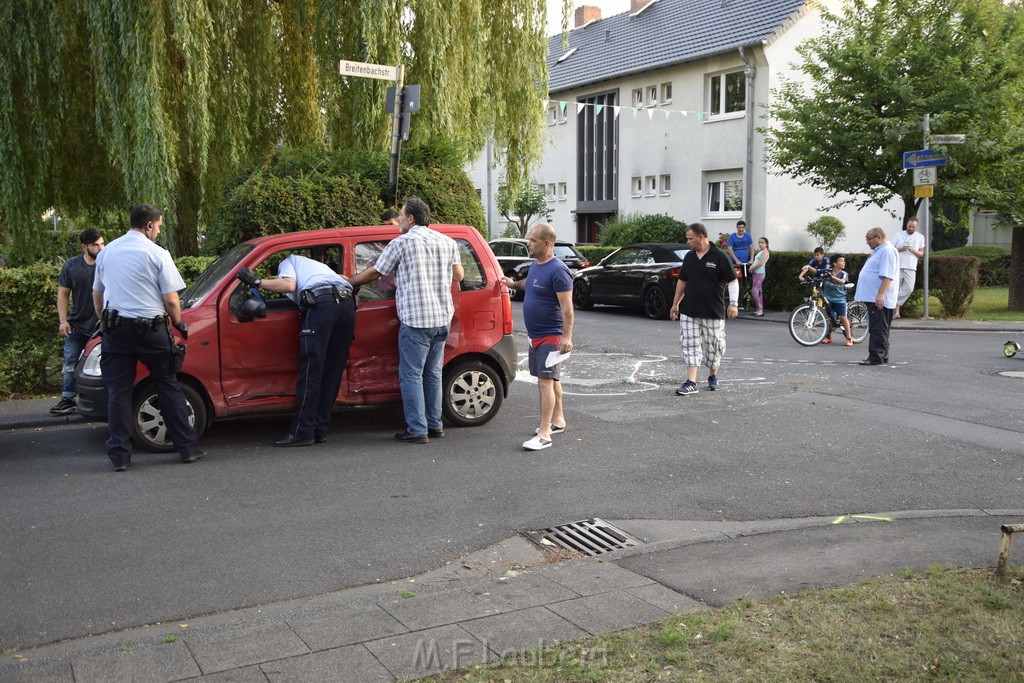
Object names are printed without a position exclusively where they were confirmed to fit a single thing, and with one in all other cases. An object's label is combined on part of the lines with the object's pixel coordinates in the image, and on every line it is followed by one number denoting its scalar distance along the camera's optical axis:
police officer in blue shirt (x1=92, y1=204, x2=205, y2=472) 7.12
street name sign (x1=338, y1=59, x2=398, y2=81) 10.92
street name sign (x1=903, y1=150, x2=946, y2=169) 18.33
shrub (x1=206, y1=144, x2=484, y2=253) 11.66
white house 28.47
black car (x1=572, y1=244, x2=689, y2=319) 20.22
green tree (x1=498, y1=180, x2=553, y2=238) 37.59
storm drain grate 5.46
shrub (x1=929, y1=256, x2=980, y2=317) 19.50
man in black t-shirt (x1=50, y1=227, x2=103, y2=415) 9.52
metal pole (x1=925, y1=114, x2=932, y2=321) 19.02
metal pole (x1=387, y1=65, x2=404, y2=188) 11.18
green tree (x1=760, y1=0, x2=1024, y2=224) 20.14
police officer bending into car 7.78
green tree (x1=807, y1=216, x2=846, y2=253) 28.48
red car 7.87
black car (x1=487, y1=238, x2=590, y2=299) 24.92
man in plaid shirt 7.96
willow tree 11.89
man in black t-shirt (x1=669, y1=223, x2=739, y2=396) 10.62
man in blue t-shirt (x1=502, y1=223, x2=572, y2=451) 7.90
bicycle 15.53
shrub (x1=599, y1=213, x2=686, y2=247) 30.52
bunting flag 29.14
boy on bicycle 15.48
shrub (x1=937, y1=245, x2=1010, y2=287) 28.91
